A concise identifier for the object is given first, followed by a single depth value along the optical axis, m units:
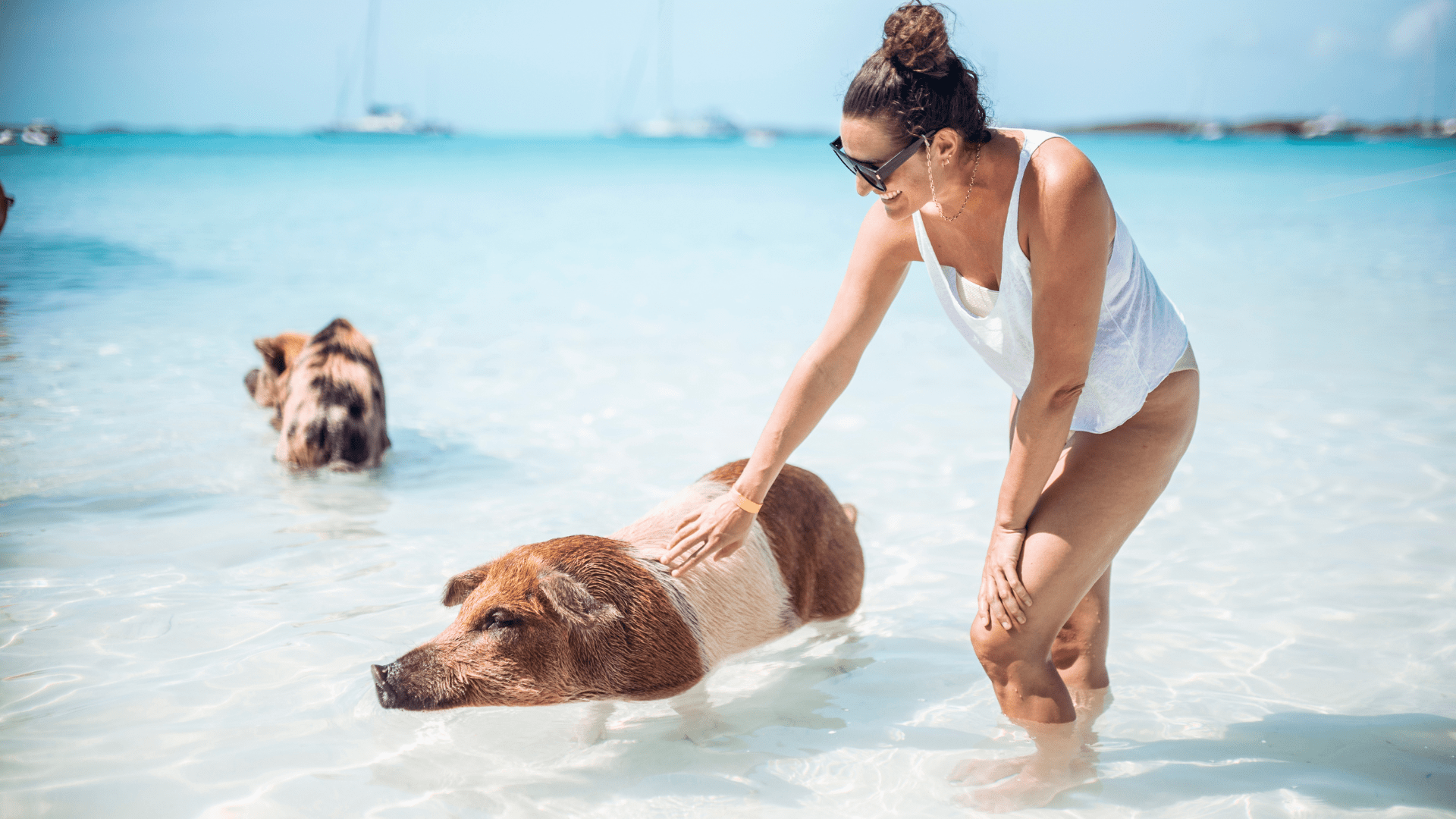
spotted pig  6.00
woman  2.59
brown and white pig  3.02
